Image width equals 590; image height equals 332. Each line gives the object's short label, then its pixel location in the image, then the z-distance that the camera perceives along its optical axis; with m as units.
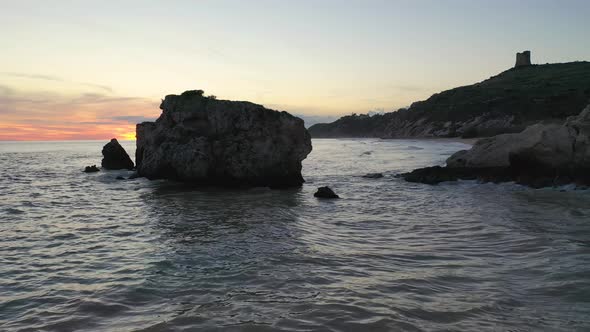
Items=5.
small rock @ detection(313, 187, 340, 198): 20.44
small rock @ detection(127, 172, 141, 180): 30.95
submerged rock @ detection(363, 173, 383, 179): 30.27
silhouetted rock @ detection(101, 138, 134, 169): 42.06
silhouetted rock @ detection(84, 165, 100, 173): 38.50
